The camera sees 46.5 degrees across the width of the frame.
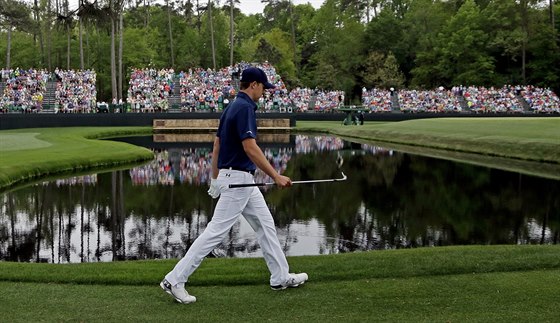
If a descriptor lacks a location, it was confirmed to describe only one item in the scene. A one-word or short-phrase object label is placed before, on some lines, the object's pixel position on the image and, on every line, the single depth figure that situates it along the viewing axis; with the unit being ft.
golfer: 19.51
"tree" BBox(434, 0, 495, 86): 223.51
